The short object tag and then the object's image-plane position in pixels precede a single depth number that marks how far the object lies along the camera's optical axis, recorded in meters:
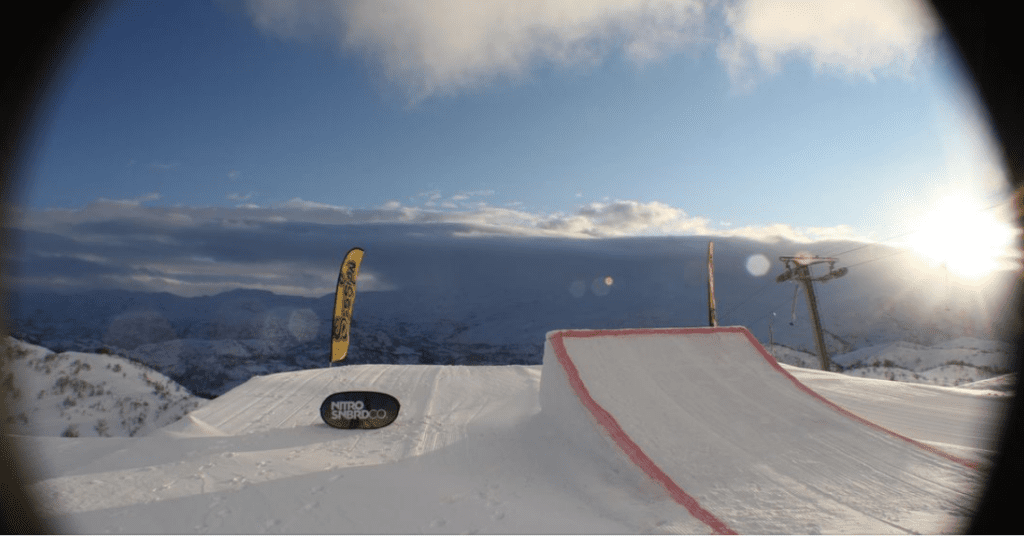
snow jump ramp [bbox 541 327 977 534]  5.17
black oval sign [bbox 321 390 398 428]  8.93
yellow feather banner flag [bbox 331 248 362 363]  11.56
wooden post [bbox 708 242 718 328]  14.23
